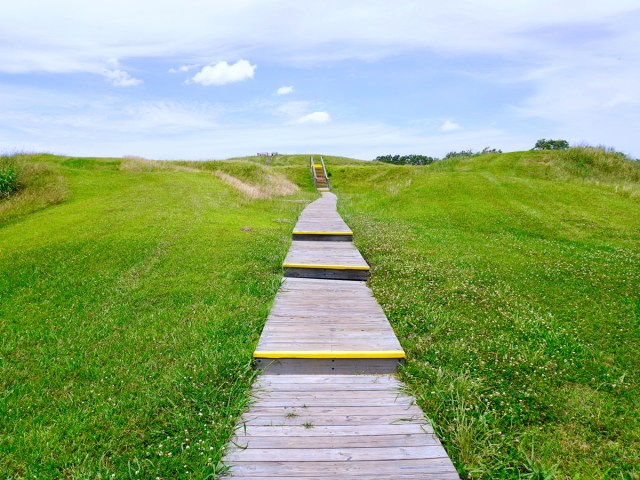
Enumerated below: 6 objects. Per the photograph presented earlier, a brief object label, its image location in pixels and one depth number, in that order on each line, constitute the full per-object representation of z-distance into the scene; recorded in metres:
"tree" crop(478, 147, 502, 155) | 34.43
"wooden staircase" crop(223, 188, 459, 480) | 3.46
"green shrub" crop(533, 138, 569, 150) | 49.44
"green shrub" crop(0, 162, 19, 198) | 18.70
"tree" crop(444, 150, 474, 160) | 34.72
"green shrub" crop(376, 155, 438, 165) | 71.24
